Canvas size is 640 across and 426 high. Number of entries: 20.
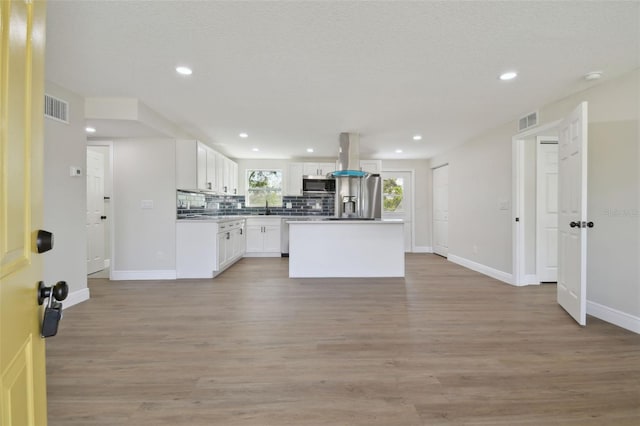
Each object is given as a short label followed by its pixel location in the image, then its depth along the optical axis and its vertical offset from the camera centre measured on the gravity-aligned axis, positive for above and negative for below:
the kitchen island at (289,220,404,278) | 4.68 -0.59
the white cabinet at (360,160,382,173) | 7.04 +1.09
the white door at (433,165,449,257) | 7.00 +0.05
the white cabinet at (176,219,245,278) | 4.75 -0.59
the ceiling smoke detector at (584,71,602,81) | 2.85 +1.32
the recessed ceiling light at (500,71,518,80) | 2.86 +1.33
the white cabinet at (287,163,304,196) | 7.26 +0.79
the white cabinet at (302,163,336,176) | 7.23 +1.04
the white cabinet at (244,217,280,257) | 7.00 -0.59
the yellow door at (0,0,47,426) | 0.59 +0.01
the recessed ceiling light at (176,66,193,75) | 2.78 +1.32
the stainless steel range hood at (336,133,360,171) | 5.03 +1.02
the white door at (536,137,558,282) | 4.33 +0.10
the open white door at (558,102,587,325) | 2.78 -0.01
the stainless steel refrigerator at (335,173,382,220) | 5.55 +0.31
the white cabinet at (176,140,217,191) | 4.73 +0.75
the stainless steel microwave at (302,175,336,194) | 7.20 +0.67
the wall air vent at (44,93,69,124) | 3.09 +1.08
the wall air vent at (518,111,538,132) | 3.91 +1.23
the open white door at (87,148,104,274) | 5.14 +0.00
